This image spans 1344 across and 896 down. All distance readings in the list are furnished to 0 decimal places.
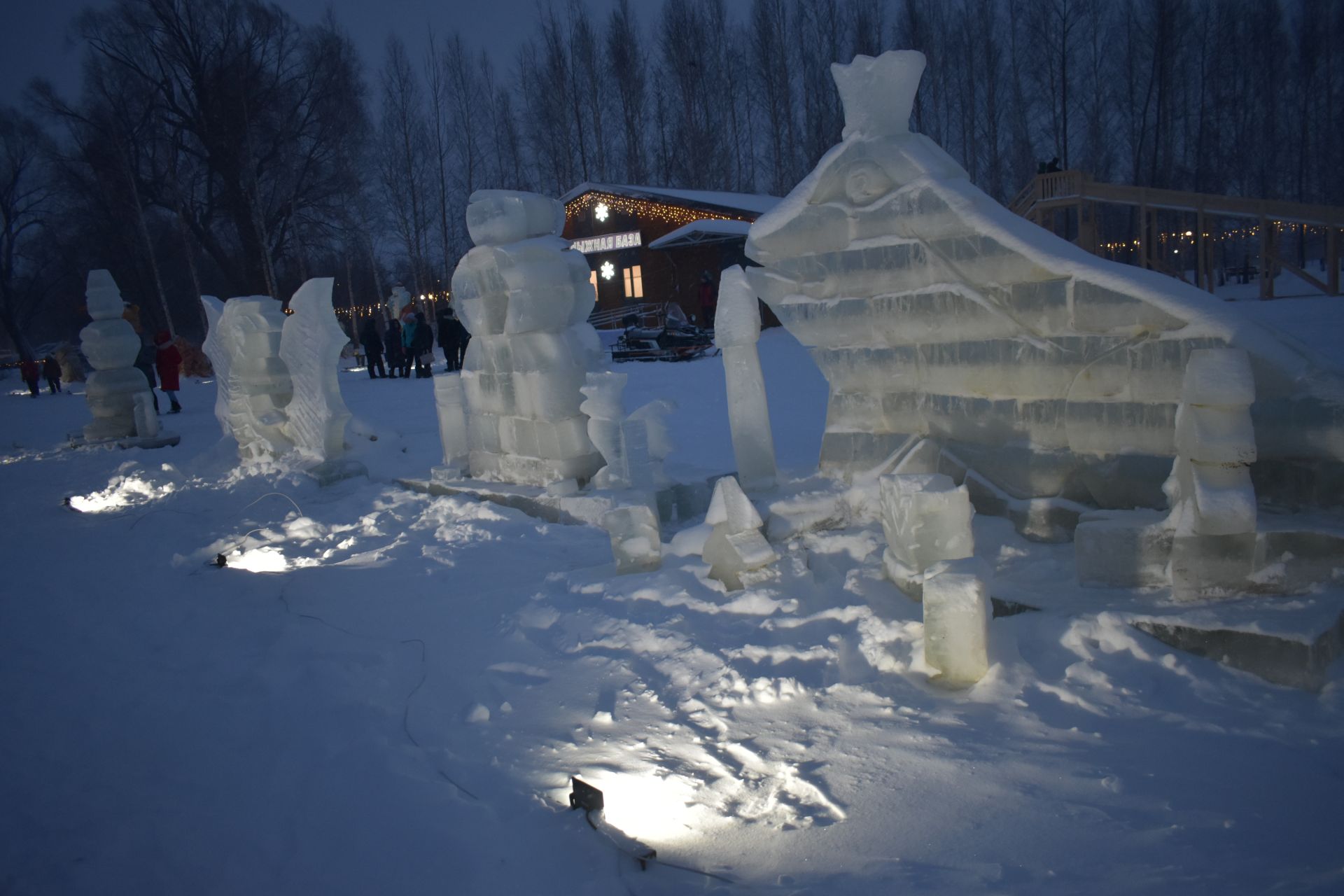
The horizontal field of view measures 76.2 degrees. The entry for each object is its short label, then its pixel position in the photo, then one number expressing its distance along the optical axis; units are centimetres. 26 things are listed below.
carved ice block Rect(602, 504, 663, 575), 520
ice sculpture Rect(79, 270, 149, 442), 1236
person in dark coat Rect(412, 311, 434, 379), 1802
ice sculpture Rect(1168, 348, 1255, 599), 352
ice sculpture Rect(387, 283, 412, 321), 2100
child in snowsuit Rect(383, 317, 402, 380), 1855
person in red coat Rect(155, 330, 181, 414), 1608
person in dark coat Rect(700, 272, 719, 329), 1850
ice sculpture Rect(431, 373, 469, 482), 805
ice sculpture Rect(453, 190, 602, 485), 679
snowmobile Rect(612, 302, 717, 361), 1694
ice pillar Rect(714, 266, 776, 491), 580
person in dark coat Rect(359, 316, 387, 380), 1908
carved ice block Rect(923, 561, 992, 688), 348
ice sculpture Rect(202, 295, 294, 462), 962
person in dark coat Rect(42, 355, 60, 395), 2316
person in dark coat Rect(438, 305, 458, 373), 1652
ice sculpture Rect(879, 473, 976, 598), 414
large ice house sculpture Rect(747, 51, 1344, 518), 420
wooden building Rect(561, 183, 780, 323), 2197
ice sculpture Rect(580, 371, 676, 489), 624
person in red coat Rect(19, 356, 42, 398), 2298
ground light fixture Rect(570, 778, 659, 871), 270
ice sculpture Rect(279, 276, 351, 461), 855
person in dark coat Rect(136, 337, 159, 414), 1759
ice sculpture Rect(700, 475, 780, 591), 477
